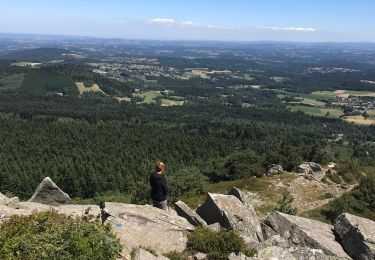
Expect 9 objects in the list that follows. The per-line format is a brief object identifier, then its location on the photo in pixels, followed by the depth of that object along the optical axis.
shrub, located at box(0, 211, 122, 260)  13.33
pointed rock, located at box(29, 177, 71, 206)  26.80
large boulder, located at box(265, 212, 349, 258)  21.27
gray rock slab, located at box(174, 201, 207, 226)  22.22
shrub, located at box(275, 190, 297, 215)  34.41
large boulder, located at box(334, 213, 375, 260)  20.79
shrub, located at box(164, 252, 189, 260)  17.56
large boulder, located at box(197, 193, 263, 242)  22.00
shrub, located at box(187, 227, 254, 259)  17.80
